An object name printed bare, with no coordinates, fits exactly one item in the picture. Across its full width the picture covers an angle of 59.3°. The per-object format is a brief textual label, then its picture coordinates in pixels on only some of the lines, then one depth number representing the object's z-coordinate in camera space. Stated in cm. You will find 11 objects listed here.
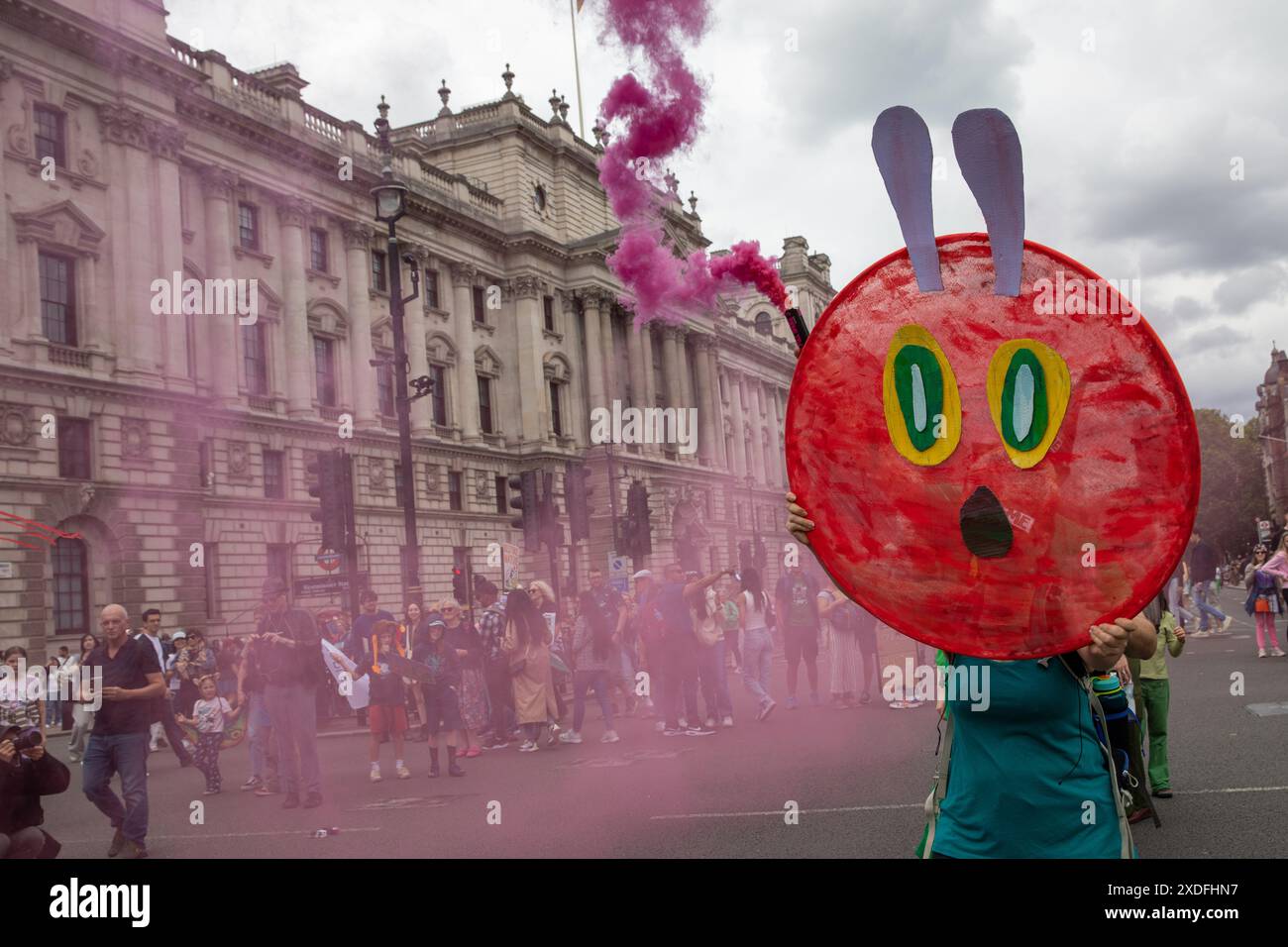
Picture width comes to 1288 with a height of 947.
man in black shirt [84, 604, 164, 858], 700
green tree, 7738
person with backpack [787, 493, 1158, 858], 284
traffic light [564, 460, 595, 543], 1543
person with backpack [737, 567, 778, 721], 1188
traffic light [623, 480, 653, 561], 1398
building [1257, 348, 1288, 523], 8925
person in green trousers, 672
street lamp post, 1239
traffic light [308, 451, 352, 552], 951
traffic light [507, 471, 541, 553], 1425
